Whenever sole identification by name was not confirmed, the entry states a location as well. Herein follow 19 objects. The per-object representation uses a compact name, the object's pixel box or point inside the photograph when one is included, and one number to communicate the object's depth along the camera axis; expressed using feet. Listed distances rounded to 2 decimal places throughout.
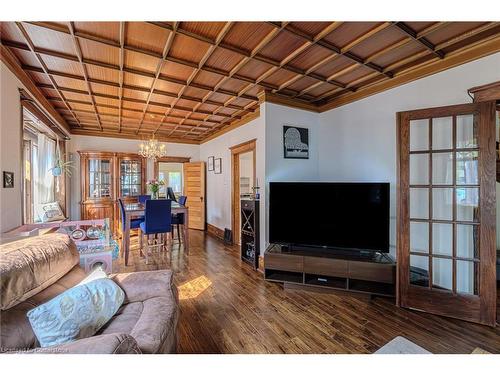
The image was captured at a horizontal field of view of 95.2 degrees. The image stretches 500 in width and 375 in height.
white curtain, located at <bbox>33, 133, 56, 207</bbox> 12.04
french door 6.74
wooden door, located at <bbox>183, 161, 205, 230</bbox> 20.66
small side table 7.66
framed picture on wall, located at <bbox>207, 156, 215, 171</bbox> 19.56
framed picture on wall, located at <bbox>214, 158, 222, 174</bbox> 18.17
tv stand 8.40
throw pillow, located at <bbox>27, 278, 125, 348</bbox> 3.66
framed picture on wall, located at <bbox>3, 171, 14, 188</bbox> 7.04
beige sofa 3.43
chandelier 15.65
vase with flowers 14.93
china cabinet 17.25
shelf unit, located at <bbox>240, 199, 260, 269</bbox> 11.44
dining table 12.23
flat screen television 8.61
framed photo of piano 11.49
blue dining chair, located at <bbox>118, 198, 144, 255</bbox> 13.43
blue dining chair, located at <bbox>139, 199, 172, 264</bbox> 12.34
